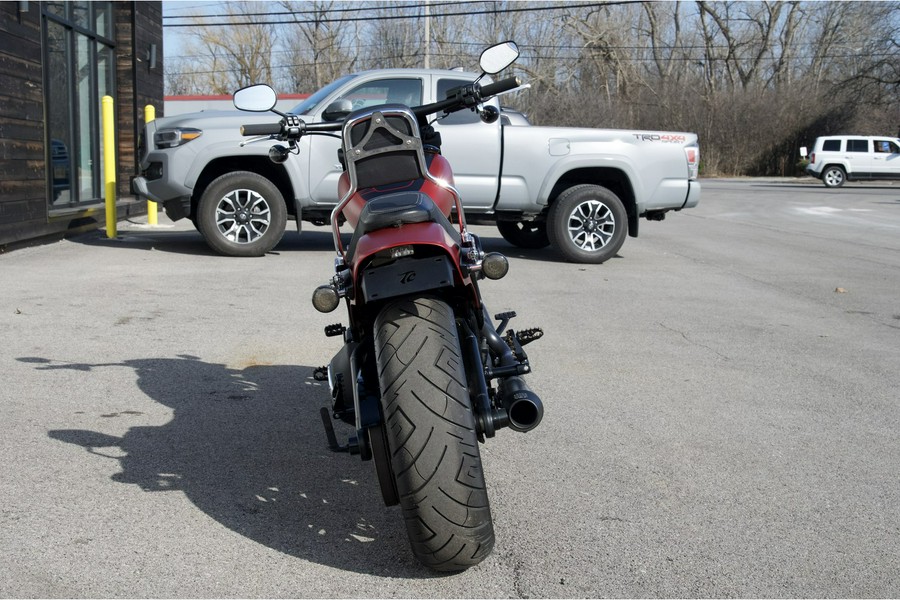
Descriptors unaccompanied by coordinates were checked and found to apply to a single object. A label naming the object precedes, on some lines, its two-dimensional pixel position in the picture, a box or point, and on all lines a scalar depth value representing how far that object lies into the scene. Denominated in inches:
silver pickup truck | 417.4
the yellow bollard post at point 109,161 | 478.6
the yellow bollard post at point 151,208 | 563.2
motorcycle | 111.2
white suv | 1469.0
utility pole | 1562.7
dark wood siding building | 414.9
